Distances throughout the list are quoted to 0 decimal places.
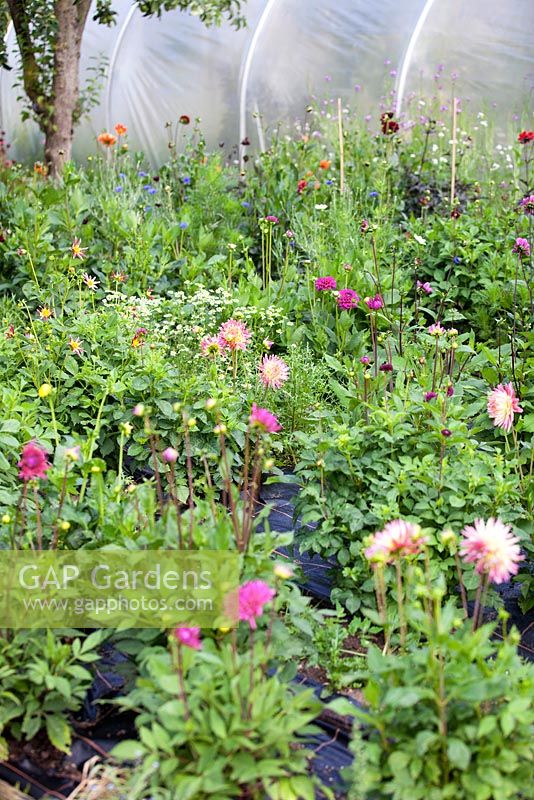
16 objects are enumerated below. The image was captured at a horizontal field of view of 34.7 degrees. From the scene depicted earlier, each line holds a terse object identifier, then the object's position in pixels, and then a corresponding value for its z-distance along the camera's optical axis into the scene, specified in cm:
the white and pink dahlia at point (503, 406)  223
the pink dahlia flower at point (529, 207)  288
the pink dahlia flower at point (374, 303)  268
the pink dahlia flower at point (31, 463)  171
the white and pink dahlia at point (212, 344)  250
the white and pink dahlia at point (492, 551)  154
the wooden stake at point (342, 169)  526
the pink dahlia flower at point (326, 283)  340
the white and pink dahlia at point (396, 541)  158
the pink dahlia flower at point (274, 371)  272
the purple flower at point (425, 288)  308
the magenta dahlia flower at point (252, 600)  152
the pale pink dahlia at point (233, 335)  279
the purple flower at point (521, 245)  277
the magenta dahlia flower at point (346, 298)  316
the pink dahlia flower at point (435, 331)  241
